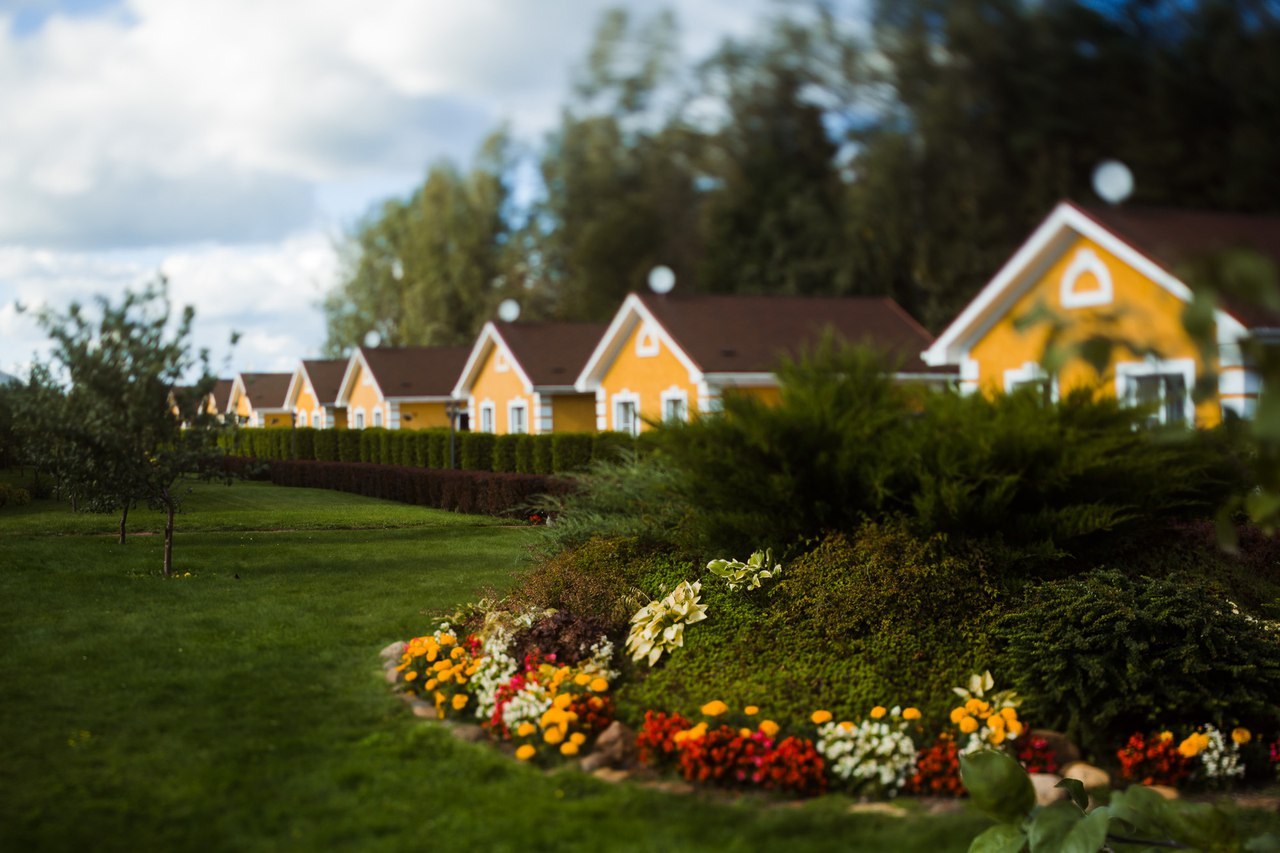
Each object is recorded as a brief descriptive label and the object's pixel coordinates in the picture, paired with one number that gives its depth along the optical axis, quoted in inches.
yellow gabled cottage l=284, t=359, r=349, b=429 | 1903.3
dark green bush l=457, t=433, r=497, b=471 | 1108.5
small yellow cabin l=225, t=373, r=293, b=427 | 2421.5
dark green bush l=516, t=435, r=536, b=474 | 1016.2
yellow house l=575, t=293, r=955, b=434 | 946.1
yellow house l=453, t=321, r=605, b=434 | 1218.6
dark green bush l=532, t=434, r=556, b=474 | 985.5
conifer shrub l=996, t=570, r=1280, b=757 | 242.4
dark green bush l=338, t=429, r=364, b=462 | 1448.1
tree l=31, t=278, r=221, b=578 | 470.0
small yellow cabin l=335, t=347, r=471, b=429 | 1585.9
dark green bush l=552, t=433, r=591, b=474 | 950.4
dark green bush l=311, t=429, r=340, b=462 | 1504.7
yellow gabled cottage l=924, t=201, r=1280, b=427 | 505.4
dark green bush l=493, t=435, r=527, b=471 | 1059.3
